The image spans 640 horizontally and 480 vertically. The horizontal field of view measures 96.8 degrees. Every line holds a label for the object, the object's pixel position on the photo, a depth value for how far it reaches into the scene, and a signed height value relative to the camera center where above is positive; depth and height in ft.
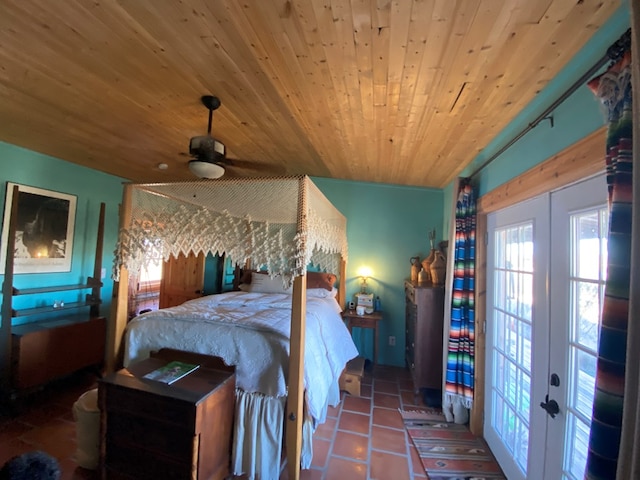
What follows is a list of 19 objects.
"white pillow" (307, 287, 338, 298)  10.91 -1.54
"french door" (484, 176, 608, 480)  3.99 -1.10
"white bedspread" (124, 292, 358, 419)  5.96 -2.09
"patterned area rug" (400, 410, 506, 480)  6.28 -4.69
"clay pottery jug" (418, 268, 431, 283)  10.64 -0.71
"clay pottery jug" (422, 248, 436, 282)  10.57 -0.22
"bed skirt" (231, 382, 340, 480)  5.71 -3.76
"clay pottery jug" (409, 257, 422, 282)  11.21 -0.46
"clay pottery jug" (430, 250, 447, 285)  10.13 -0.38
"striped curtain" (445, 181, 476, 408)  7.63 -1.33
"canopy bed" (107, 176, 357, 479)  5.56 -1.06
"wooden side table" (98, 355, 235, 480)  4.91 -3.27
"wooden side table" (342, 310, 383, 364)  11.27 -2.66
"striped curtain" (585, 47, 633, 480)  2.58 -0.39
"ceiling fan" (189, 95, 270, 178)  6.37 +2.20
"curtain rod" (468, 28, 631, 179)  2.91 +2.43
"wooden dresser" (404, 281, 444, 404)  9.41 -2.66
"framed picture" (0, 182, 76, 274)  8.95 +0.35
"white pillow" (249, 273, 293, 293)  11.44 -1.39
